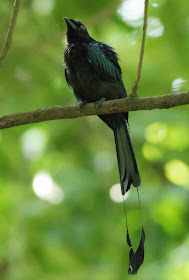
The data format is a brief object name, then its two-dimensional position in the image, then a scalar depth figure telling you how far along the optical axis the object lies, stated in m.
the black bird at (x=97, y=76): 9.10
